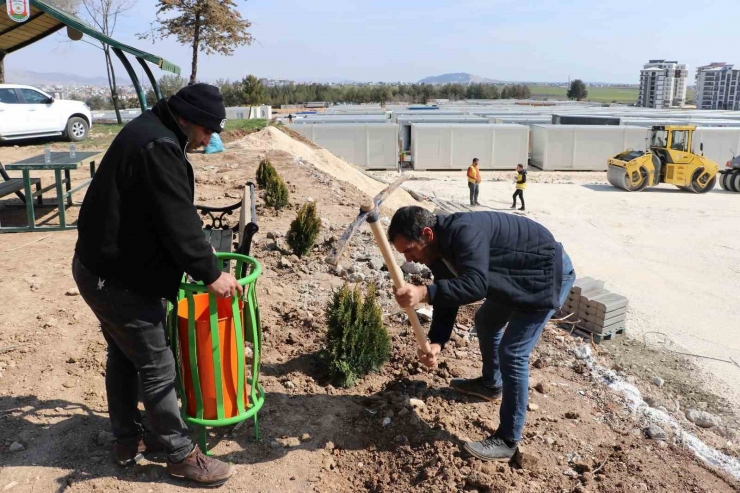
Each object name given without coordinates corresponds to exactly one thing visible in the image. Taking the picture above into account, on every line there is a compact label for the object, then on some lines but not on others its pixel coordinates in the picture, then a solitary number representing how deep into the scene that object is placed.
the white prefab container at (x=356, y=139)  23.20
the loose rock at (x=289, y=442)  3.45
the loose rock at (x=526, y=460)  3.37
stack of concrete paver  6.63
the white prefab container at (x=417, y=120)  25.33
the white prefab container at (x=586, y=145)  23.50
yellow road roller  18.59
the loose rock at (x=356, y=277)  6.34
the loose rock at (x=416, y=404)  3.90
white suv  13.26
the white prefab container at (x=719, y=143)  23.58
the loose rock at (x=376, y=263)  6.78
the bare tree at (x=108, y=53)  19.98
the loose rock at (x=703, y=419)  4.74
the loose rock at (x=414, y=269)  6.75
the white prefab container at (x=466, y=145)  23.45
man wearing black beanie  2.55
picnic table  6.52
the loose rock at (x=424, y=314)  5.46
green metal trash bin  2.94
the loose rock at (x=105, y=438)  3.24
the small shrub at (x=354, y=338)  4.20
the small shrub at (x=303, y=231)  6.79
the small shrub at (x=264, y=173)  9.35
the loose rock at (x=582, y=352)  5.40
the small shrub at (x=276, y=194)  8.79
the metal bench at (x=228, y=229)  5.32
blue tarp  12.51
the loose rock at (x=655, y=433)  3.95
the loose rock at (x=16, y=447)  3.15
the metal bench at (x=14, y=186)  6.75
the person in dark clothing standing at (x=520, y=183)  15.07
